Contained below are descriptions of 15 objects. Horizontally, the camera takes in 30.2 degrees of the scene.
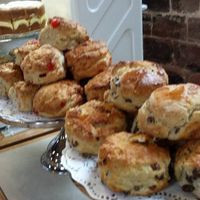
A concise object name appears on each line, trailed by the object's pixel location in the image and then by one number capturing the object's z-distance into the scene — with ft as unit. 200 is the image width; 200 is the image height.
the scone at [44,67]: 2.72
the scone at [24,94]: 2.82
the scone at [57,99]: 2.63
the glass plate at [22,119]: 2.63
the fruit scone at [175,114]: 1.77
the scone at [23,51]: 3.05
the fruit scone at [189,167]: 1.69
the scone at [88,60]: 2.73
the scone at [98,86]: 2.50
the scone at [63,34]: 2.91
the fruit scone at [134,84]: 2.07
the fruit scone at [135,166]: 1.75
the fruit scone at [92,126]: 2.11
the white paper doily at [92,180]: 1.78
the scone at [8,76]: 3.05
